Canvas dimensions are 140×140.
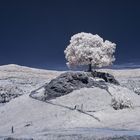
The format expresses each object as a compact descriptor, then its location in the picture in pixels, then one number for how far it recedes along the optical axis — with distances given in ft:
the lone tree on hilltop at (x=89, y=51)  122.21
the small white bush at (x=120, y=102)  102.68
